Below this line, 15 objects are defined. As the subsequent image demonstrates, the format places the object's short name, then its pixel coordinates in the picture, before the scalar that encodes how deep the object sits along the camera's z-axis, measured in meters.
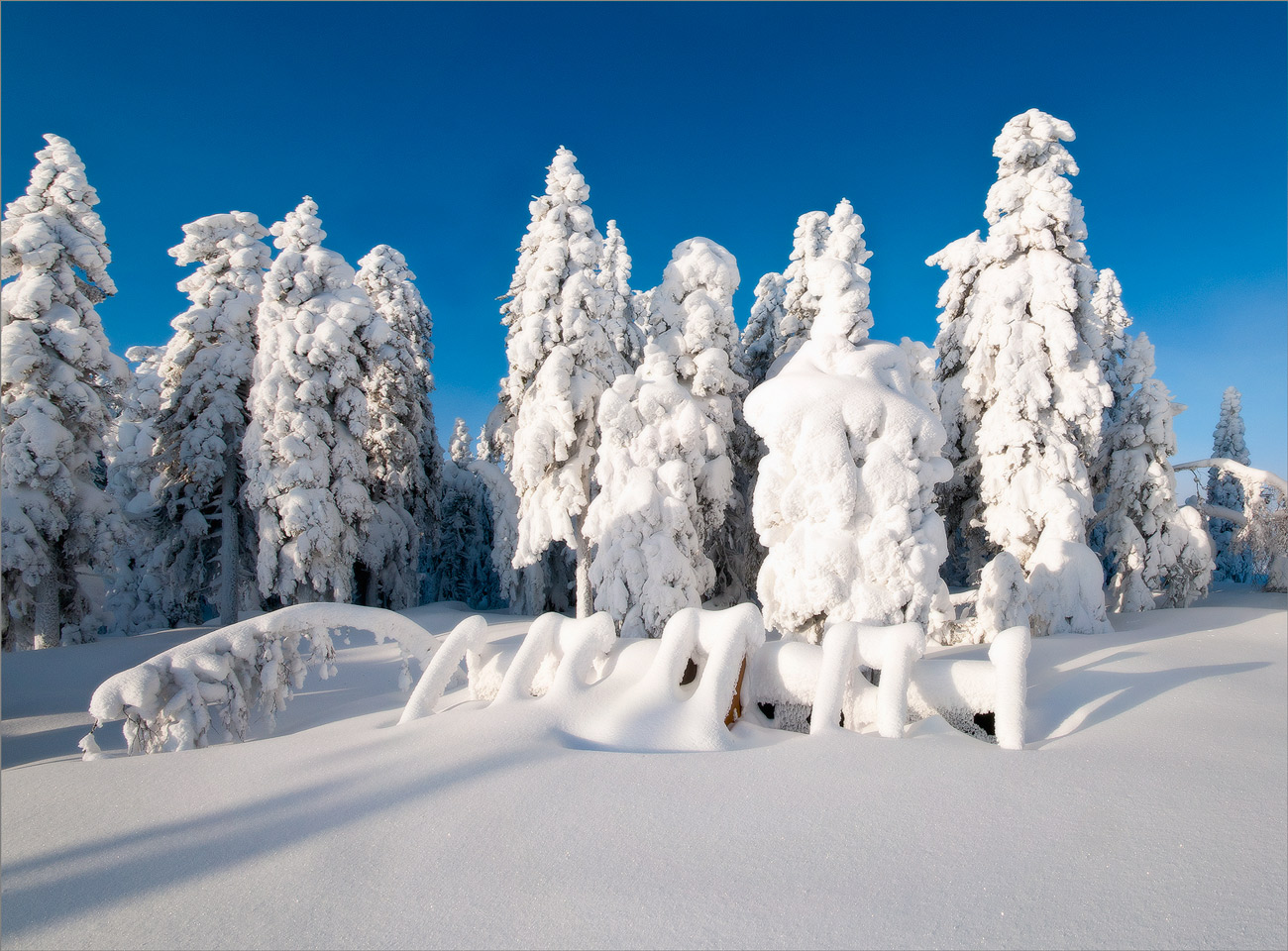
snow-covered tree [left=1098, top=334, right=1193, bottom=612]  15.27
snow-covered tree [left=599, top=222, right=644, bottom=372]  19.30
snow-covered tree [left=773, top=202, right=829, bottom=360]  17.17
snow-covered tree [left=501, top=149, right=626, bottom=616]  16.78
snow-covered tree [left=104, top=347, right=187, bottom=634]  21.08
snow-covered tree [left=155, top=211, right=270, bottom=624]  19.34
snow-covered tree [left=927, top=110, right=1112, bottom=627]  13.85
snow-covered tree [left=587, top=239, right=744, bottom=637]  13.95
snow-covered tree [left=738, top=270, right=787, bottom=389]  19.14
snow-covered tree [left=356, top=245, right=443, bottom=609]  21.62
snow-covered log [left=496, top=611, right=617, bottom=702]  6.84
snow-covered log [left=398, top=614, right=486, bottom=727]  7.29
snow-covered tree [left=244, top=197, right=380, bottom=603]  18.08
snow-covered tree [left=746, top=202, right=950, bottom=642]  10.32
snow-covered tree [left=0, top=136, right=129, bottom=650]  15.05
